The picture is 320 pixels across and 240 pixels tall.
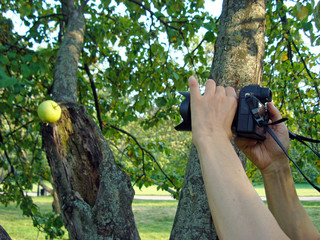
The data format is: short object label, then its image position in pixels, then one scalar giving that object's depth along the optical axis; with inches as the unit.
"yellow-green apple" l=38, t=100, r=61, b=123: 66.6
